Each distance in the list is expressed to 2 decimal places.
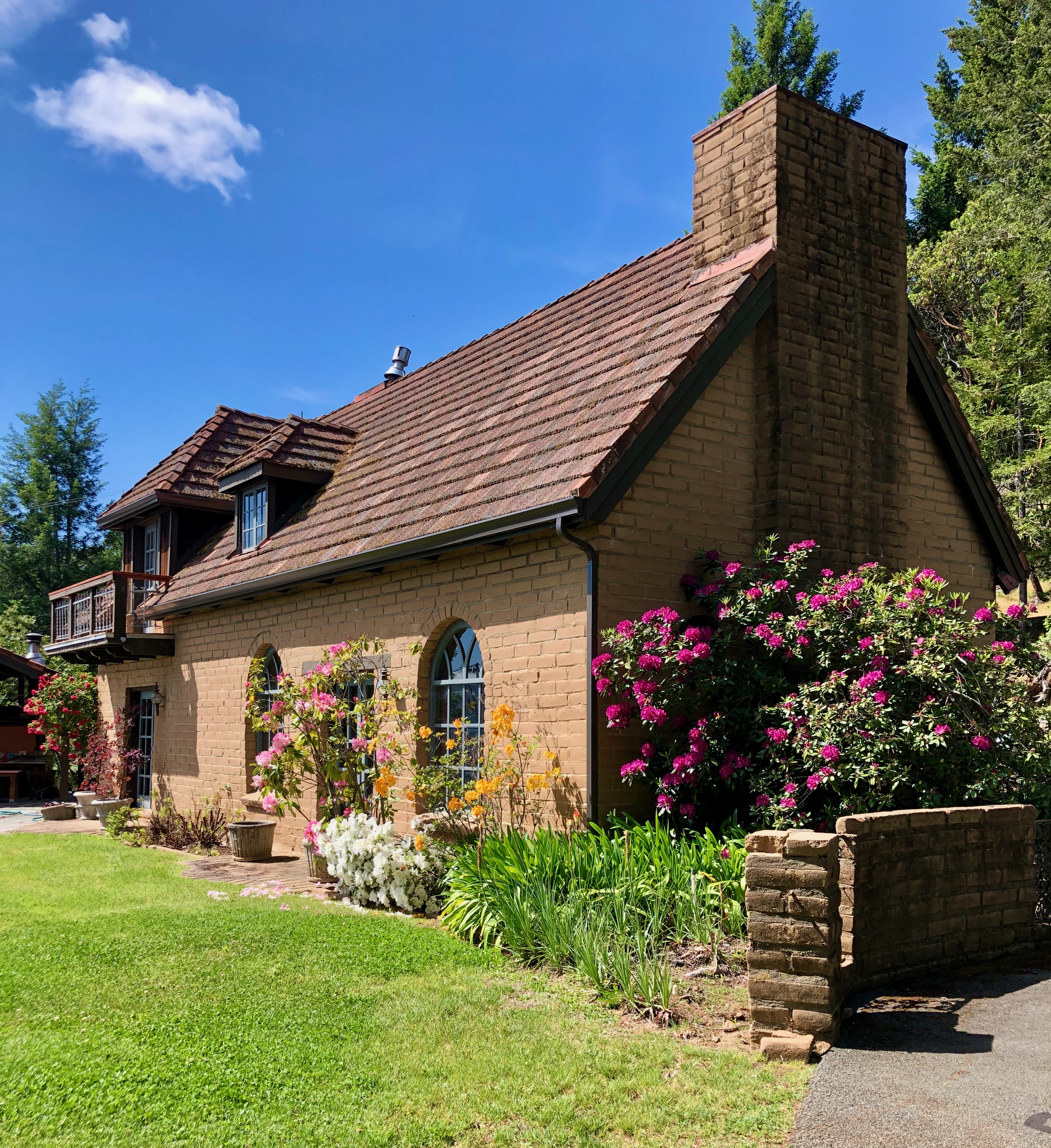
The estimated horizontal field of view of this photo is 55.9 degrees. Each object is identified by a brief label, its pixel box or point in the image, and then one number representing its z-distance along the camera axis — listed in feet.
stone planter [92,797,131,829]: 55.98
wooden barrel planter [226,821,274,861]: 41.27
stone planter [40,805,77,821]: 62.54
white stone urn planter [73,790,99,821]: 59.62
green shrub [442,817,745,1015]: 20.99
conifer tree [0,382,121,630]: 158.40
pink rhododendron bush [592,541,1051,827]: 25.98
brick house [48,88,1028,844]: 30.89
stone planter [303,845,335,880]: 35.53
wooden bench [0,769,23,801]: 80.69
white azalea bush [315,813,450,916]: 30.55
